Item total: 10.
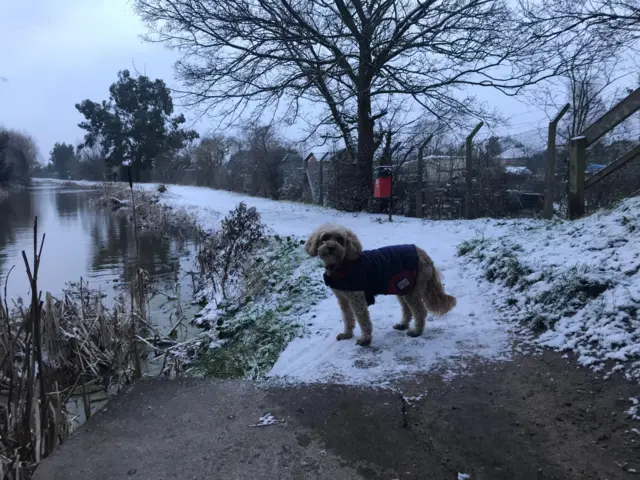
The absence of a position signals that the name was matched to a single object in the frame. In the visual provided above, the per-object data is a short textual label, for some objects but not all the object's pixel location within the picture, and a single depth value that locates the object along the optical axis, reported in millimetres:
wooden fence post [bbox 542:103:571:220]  9336
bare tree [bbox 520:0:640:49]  8570
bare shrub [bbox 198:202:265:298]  8703
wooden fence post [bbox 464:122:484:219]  11527
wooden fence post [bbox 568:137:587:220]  7258
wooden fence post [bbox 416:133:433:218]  12537
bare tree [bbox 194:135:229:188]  39969
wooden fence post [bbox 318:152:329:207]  17827
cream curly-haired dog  4395
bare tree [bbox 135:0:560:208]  12289
